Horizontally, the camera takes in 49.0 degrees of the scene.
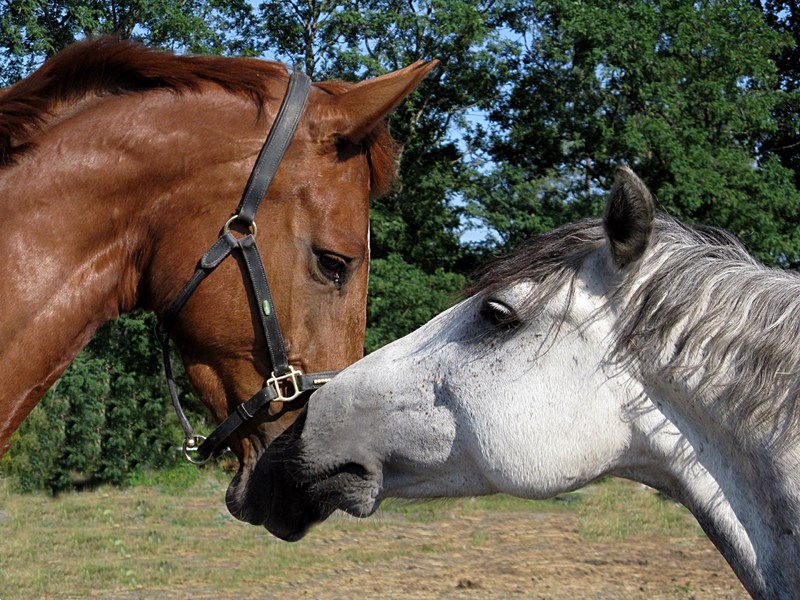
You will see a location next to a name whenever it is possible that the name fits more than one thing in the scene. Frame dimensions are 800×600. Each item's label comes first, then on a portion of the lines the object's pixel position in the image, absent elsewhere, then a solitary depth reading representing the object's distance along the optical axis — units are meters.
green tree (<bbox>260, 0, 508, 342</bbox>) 15.04
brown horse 2.23
